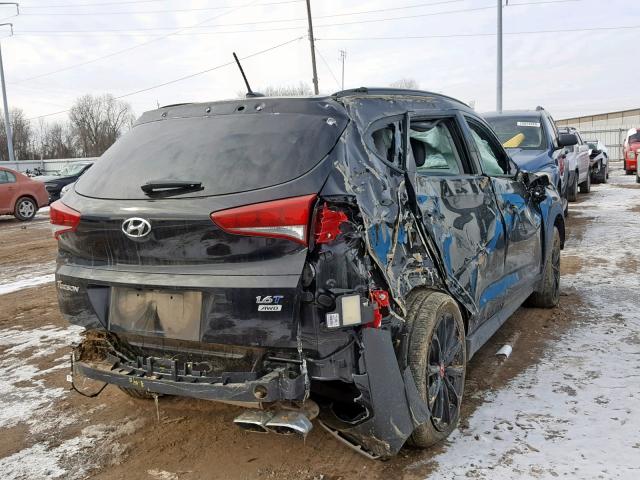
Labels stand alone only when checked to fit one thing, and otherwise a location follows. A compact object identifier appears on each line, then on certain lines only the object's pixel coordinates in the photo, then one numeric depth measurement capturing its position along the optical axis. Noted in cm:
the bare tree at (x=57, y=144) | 8661
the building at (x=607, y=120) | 5144
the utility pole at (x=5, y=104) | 3838
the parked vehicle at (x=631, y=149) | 2269
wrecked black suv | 253
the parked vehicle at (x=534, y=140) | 860
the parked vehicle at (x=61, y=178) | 2006
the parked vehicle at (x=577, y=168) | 1213
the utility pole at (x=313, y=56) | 3381
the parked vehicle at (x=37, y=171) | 3747
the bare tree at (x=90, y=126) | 8612
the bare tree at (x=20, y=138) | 7775
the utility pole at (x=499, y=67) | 2661
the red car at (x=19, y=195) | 1580
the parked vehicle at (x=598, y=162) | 1877
